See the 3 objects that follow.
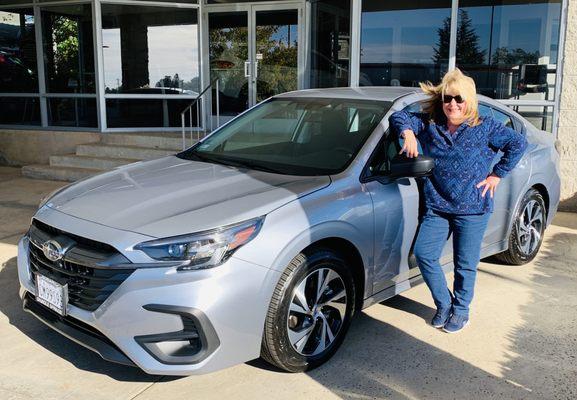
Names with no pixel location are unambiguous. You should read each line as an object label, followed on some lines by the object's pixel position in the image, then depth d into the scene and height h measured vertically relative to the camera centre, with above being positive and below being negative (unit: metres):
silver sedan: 2.88 -0.83
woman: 3.66 -0.51
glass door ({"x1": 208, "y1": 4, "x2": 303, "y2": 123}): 10.64 +0.63
